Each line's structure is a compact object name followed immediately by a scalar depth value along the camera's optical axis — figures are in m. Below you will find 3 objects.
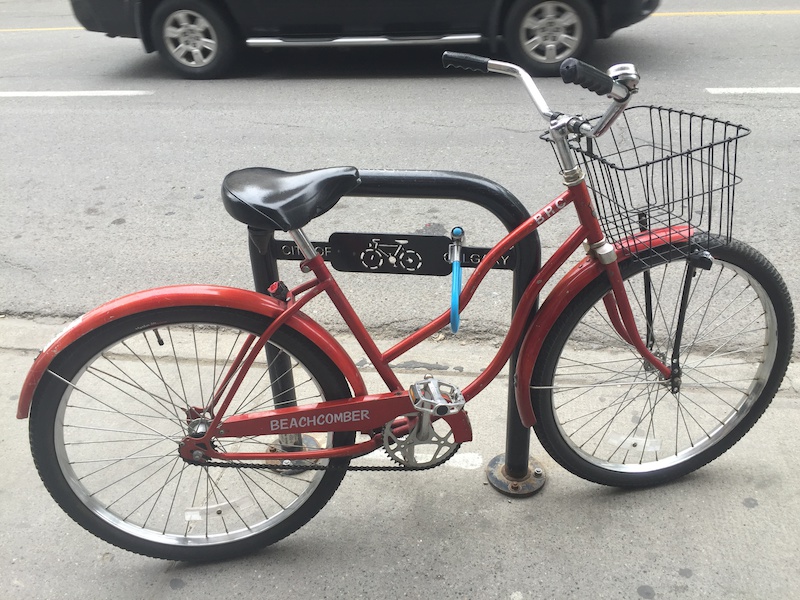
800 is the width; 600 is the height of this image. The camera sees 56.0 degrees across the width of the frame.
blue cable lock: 2.00
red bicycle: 2.05
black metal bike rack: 2.09
